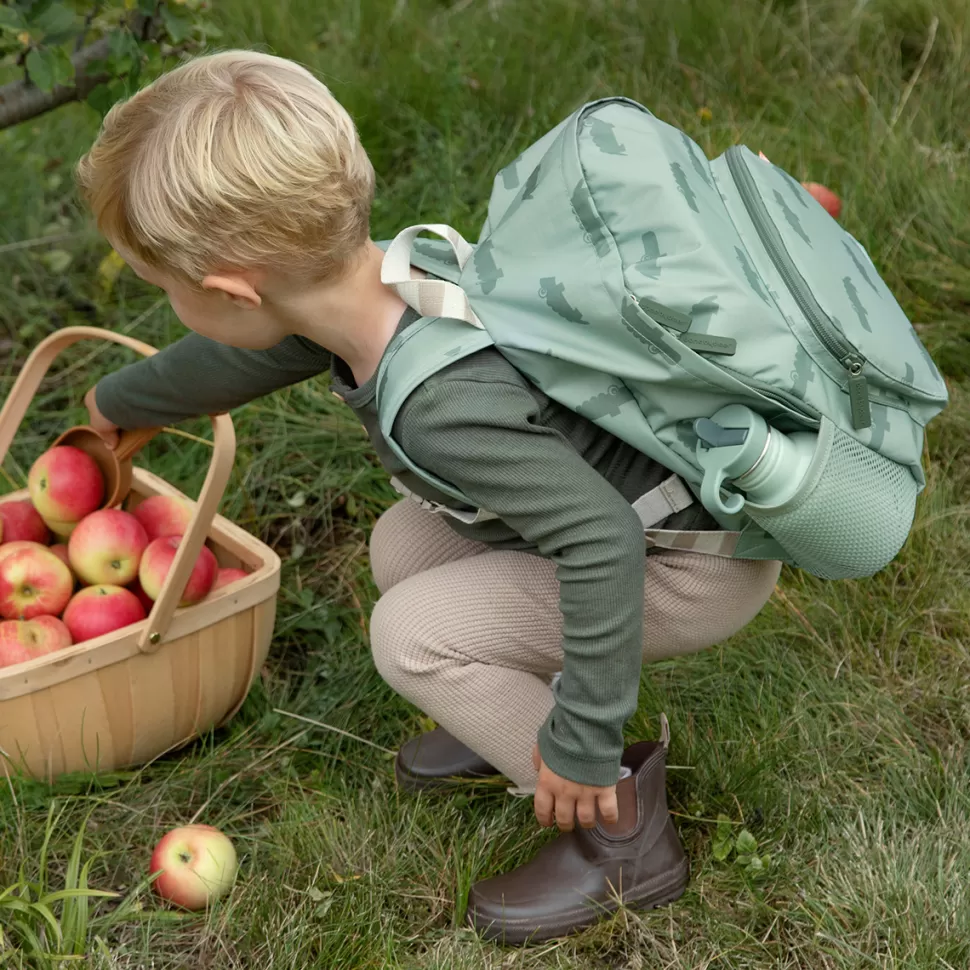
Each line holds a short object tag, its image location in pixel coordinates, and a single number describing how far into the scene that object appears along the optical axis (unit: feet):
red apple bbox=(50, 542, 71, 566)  7.72
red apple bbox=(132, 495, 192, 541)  7.76
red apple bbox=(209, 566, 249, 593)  7.42
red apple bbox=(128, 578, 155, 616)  7.56
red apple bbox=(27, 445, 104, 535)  7.68
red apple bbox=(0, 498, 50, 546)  7.80
